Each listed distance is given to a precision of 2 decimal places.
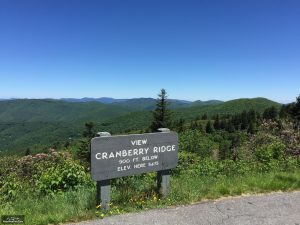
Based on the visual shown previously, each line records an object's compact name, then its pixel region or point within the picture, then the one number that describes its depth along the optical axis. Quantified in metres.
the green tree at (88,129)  36.29
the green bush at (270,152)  7.98
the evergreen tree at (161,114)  39.27
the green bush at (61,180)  5.11
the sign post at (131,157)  3.97
